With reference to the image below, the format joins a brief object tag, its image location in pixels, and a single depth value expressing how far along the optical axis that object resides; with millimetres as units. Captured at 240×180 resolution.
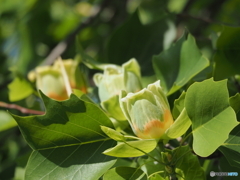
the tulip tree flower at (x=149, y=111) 1239
